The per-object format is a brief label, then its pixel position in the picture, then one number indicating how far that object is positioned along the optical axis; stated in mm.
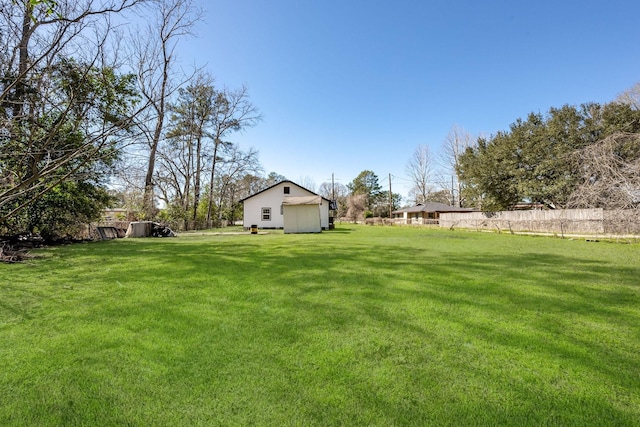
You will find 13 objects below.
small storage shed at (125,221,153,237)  14867
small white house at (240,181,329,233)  24688
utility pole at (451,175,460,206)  46566
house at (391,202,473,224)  37438
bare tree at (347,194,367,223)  48469
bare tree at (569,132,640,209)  9477
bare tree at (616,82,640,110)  19438
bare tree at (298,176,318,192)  63394
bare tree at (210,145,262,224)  31234
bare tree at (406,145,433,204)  42500
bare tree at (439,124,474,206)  37062
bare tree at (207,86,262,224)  26406
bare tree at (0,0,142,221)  4332
